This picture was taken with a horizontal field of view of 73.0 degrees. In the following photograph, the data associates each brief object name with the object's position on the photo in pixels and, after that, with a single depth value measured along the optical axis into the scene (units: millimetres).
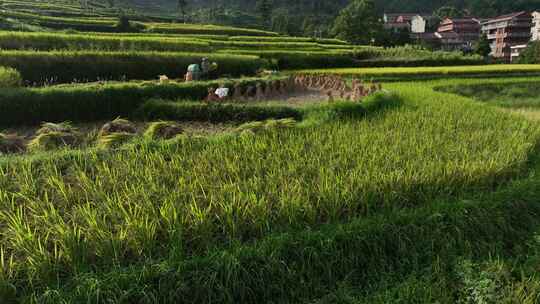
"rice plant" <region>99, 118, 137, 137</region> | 6245
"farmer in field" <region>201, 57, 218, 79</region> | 12443
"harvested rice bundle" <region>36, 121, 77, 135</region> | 6039
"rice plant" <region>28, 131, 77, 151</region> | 5435
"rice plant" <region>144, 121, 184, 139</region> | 6125
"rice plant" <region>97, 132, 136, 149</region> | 5266
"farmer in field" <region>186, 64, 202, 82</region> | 11181
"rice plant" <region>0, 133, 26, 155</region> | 5580
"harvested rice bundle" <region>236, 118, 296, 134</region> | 5902
